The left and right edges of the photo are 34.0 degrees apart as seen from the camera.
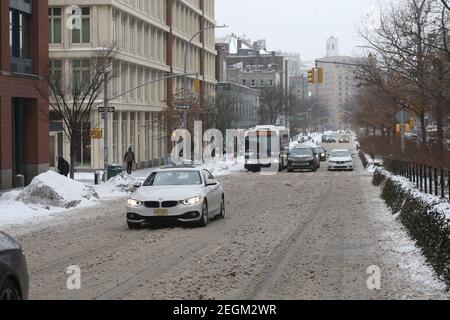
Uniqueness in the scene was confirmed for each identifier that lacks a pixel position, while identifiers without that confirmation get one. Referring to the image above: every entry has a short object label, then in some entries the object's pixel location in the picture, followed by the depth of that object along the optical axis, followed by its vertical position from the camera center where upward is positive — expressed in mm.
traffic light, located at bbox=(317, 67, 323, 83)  39125 +3170
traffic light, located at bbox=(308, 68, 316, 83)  38656 +3042
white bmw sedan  16875 -1540
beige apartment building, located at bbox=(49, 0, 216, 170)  48031 +5536
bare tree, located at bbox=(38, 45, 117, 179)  33062 +2420
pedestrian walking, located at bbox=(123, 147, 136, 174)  44969 -1495
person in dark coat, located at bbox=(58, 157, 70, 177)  37550 -1621
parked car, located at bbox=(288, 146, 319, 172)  49250 -1754
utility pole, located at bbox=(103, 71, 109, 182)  35181 +194
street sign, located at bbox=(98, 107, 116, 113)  36269 +1275
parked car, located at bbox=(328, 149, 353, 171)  49844 -1867
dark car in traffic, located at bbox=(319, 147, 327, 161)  67312 -1935
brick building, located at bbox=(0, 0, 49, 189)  32375 +2080
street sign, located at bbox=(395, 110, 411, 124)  34875 +772
